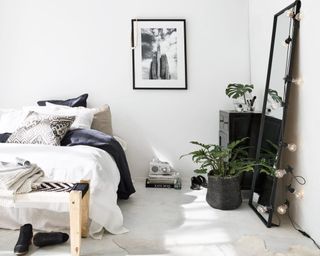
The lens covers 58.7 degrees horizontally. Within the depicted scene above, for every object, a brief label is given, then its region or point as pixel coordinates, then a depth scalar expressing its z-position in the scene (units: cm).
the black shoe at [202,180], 330
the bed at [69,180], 205
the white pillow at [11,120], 296
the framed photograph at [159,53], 343
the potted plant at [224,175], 256
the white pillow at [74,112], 298
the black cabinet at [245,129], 285
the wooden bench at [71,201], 166
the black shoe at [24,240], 181
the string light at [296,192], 214
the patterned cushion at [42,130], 254
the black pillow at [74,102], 336
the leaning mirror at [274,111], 220
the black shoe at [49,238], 190
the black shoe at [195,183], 323
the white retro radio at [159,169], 335
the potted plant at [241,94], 303
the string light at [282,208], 216
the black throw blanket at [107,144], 258
